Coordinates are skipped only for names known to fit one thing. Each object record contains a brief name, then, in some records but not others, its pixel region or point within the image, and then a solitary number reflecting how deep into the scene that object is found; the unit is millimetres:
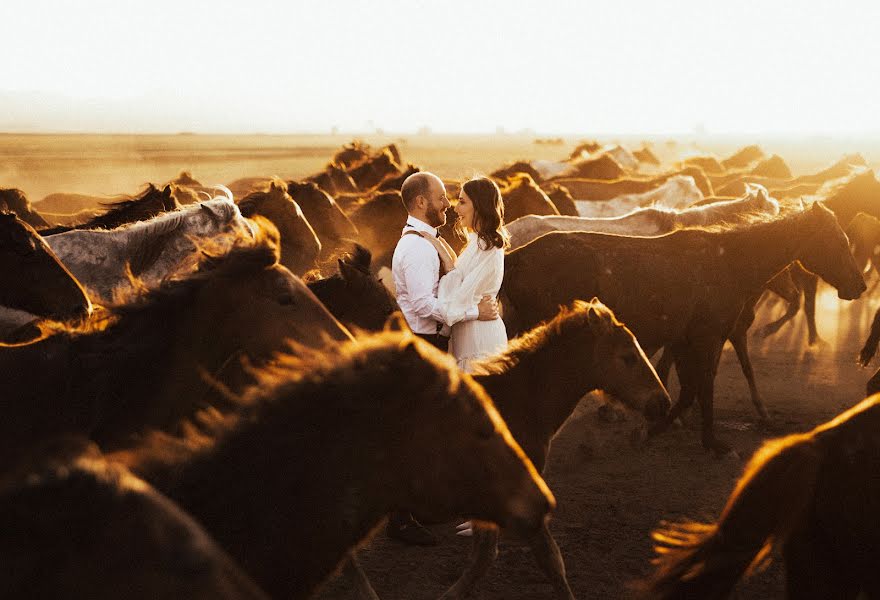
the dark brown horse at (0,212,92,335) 5508
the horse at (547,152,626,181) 21172
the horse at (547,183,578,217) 13938
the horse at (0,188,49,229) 12299
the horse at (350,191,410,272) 12422
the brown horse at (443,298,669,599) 5004
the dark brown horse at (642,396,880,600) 3033
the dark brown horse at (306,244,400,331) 5832
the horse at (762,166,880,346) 12758
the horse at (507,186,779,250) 9727
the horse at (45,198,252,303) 6580
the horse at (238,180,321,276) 9984
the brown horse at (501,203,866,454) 7711
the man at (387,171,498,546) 5500
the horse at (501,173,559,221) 12203
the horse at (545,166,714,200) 16203
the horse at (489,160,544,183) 16656
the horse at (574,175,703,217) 14938
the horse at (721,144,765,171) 31344
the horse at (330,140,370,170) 20344
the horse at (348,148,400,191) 18688
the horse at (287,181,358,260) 11773
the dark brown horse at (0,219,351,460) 3691
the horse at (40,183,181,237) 7434
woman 5340
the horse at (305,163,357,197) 16984
